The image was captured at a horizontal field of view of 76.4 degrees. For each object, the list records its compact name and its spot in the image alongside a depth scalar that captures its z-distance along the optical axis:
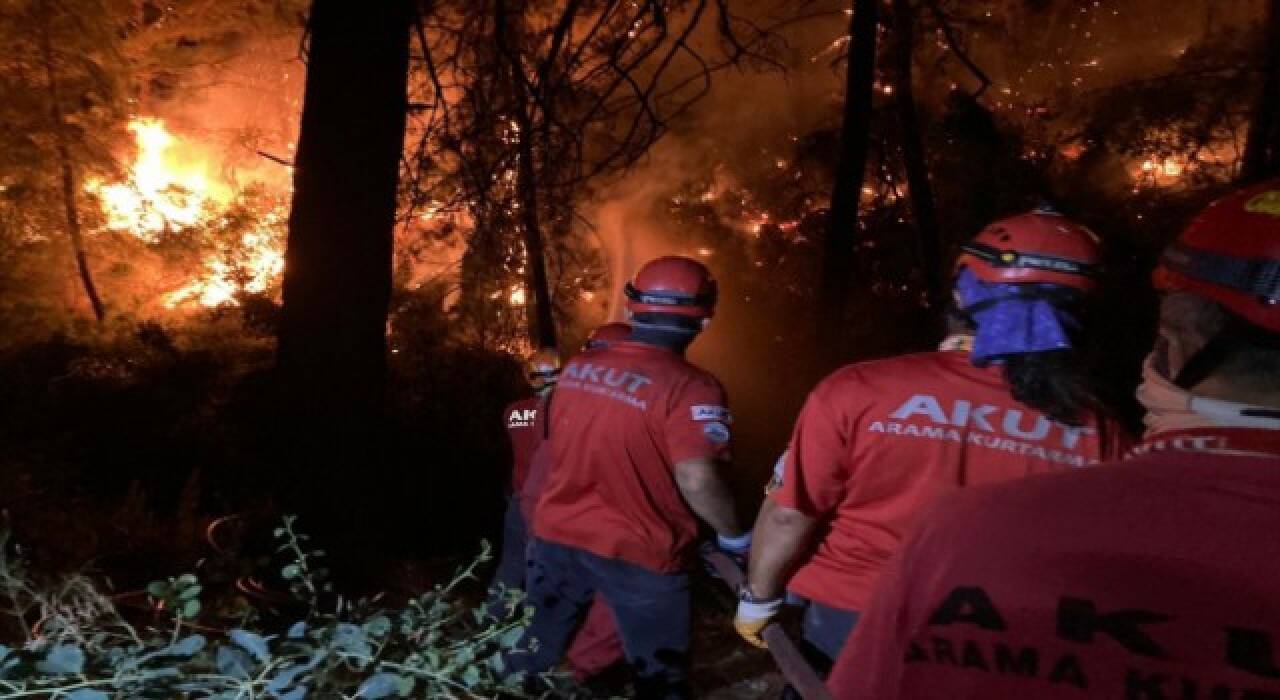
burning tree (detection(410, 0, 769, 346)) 4.88
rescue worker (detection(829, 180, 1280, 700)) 1.01
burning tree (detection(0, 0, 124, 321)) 11.12
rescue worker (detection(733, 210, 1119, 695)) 2.22
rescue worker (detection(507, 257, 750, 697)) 3.25
